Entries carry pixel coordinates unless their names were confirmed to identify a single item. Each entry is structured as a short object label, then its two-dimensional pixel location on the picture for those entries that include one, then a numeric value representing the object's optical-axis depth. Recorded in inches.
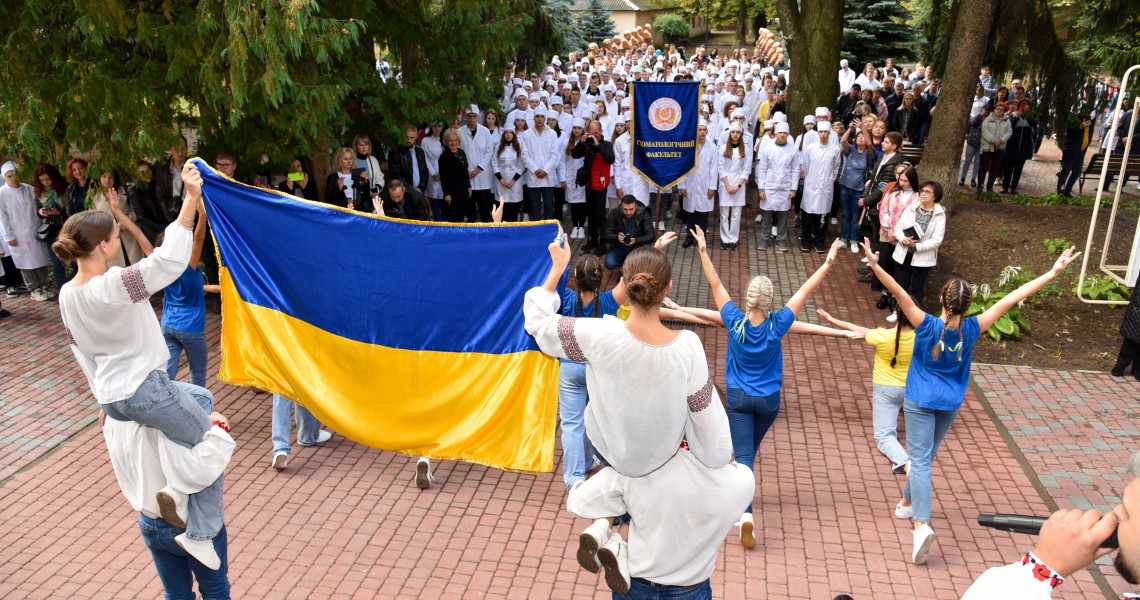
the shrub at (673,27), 2412.6
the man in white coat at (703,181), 489.4
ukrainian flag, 207.0
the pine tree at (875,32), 1163.9
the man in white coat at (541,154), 496.4
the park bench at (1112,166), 440.9
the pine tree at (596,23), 1628.9
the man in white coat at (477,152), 496.4
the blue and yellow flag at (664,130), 429.4
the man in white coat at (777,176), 482.0
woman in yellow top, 219.0
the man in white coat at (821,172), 477.7
